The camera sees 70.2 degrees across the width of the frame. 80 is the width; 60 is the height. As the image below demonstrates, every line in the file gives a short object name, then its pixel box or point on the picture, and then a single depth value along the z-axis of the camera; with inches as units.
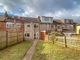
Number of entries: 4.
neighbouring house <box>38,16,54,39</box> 730.5
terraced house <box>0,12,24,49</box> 650.4
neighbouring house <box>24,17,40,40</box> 693.6
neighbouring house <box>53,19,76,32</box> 781.0
